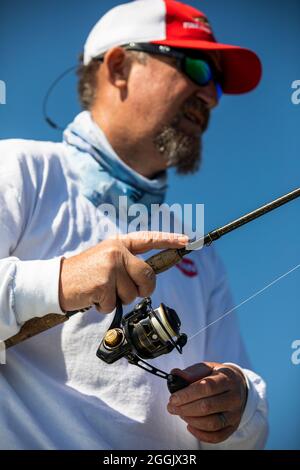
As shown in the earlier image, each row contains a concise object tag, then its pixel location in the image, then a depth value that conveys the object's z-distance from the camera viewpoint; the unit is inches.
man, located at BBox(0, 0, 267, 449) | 80.1
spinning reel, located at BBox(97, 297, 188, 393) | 79.7
